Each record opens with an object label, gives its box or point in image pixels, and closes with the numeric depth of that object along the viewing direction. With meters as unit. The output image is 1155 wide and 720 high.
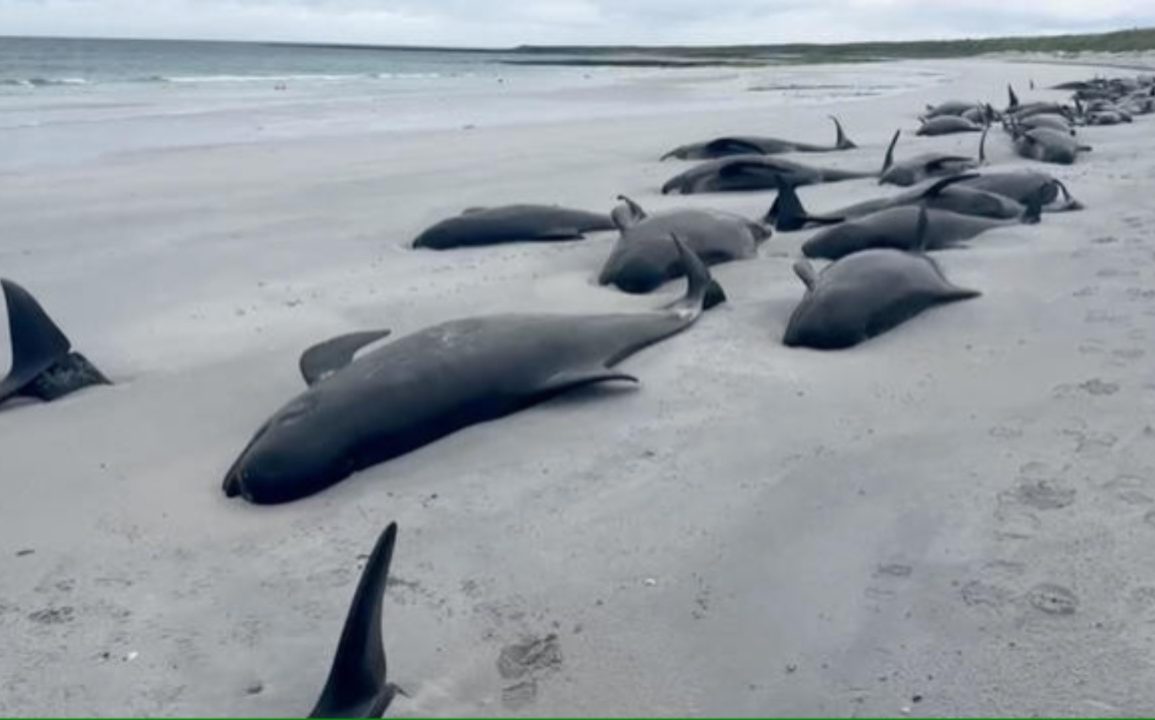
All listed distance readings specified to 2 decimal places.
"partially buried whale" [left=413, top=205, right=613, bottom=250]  8.13
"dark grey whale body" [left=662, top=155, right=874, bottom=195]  10.27
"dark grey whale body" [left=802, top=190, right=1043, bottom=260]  7.08
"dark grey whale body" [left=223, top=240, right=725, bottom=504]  4.04
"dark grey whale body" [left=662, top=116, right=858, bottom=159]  12.47
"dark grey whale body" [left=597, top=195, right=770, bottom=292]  6.58
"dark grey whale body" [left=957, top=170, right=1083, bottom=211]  8.49
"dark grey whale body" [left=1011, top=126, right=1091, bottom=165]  11.52
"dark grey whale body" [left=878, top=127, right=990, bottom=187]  10.33
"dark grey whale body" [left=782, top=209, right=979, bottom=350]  5.35
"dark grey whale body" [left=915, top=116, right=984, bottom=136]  15.50
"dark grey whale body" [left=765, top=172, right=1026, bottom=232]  8.07
